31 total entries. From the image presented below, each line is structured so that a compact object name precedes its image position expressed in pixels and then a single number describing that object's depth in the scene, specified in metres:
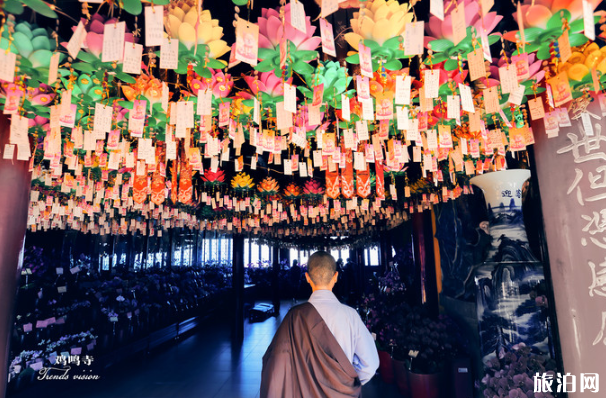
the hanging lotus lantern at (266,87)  2.17
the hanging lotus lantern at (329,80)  2.06
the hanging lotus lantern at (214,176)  4.81
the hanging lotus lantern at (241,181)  4.95
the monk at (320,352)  2.01
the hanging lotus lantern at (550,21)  1.63
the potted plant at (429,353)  3.74
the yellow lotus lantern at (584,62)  1.87
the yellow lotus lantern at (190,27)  1.70
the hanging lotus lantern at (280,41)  1.72
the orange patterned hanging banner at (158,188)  4.21
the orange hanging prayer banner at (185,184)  4.37
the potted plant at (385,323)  4.60
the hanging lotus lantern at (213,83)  2.13
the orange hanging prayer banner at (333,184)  4.27
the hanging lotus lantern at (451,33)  1.65
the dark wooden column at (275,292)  11.50
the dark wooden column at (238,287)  7.82
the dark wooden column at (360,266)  18.45
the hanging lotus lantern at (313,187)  5.39
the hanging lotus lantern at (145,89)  2.19
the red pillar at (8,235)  2.29
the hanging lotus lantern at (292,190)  5.61
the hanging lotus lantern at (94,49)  1.72
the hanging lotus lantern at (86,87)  2.09
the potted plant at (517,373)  2.34
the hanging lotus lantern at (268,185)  5.16
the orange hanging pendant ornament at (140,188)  4.04
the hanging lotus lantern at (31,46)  1.73
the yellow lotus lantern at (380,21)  1.67
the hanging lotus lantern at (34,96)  2.03
